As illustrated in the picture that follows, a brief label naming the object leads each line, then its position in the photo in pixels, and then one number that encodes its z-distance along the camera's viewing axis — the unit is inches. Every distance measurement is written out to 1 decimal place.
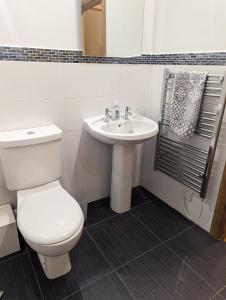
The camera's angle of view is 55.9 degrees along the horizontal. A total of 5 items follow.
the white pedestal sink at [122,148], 59.9
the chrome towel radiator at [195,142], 55.5
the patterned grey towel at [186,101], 57.0
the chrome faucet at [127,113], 69.7
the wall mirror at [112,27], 60.2
